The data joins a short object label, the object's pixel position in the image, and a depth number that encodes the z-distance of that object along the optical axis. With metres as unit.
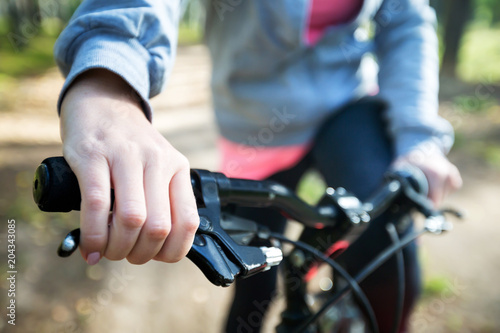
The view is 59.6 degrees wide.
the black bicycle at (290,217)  0.56
